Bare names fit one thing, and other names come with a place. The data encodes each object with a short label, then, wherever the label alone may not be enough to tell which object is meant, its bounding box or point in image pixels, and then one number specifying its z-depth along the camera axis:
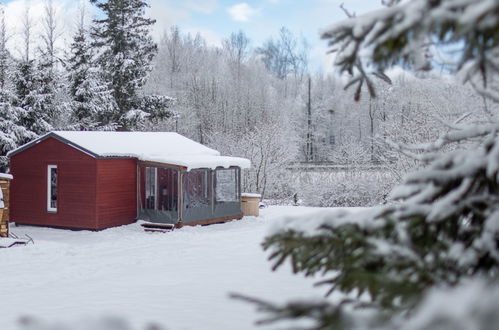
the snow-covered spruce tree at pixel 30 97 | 22.34
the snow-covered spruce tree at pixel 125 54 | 28.48
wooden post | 14.84
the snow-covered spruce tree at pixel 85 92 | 26.44
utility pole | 45.60
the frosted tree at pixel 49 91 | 22.59
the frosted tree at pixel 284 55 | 63.52
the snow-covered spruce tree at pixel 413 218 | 2.54
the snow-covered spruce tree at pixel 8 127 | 20.59
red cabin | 16.91
